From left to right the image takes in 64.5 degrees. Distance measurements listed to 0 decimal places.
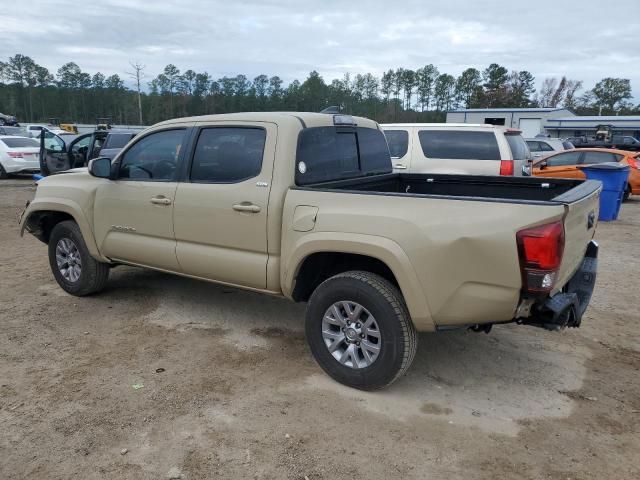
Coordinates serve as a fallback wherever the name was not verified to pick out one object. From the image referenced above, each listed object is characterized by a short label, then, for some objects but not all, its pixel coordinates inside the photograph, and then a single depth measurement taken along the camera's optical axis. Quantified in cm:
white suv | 828
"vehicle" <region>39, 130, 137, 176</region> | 1187
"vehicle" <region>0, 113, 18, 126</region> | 4312
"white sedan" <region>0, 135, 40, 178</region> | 1641
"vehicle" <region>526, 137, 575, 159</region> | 2044
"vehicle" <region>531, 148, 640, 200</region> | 1325
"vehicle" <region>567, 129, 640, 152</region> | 2614
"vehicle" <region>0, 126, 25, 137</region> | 2497
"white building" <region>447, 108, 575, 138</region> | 5100
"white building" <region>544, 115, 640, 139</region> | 5044
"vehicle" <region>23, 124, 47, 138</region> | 3268
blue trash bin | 1003
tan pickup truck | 295
